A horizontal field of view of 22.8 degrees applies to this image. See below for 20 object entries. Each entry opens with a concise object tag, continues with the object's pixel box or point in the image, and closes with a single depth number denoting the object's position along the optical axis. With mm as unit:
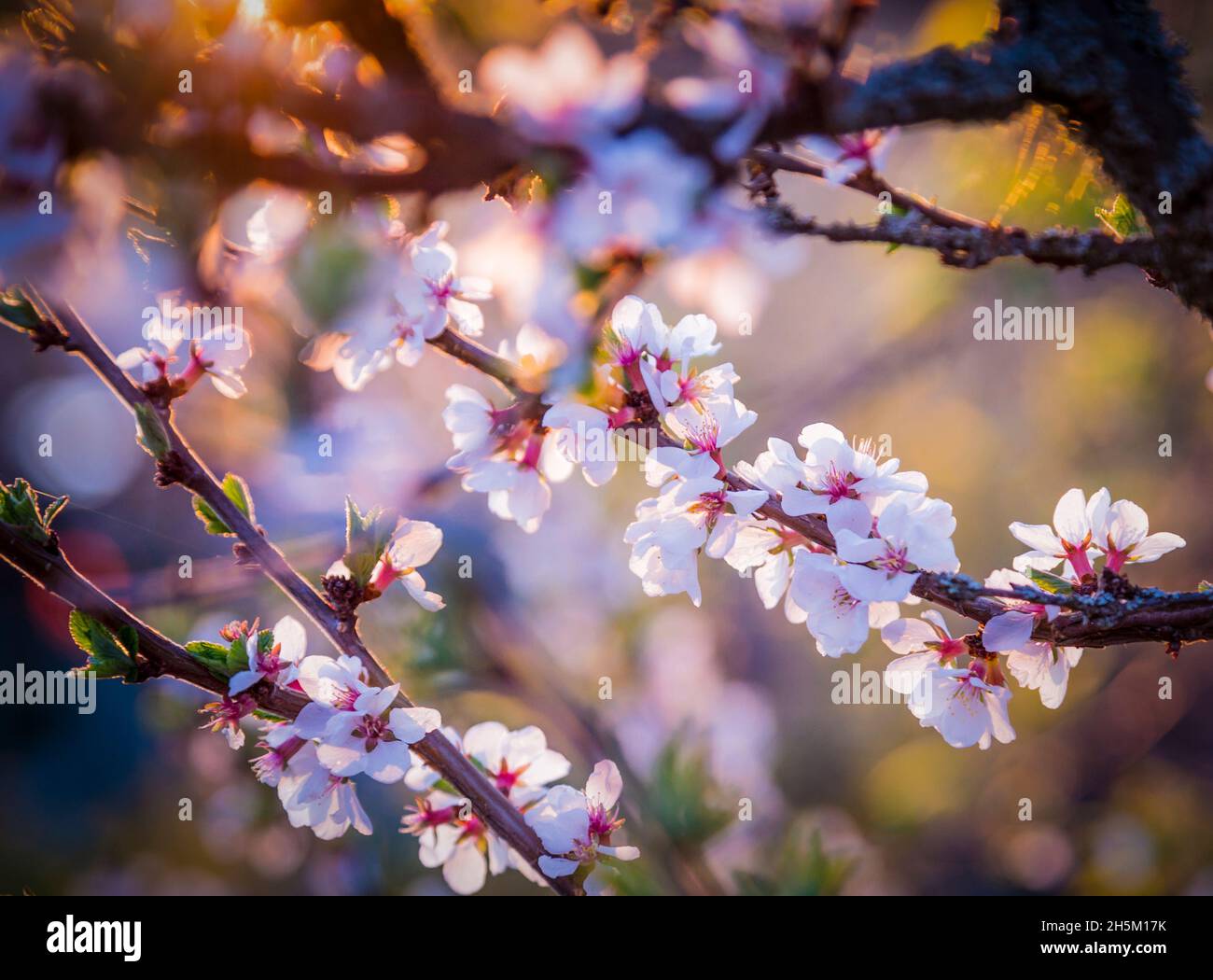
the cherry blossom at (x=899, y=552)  423
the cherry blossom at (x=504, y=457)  449
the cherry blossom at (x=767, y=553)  443
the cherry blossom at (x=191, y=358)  446
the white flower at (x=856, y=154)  435
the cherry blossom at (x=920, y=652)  436
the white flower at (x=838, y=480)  432
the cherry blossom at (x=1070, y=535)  440
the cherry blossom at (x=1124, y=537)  437
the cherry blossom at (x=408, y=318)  442
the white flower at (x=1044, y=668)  434
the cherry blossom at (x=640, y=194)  411
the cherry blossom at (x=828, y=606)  429
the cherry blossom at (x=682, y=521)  433
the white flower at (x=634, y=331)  442
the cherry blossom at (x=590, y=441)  436
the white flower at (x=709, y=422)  437
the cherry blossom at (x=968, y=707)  435
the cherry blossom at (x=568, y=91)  410
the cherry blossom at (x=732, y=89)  410
